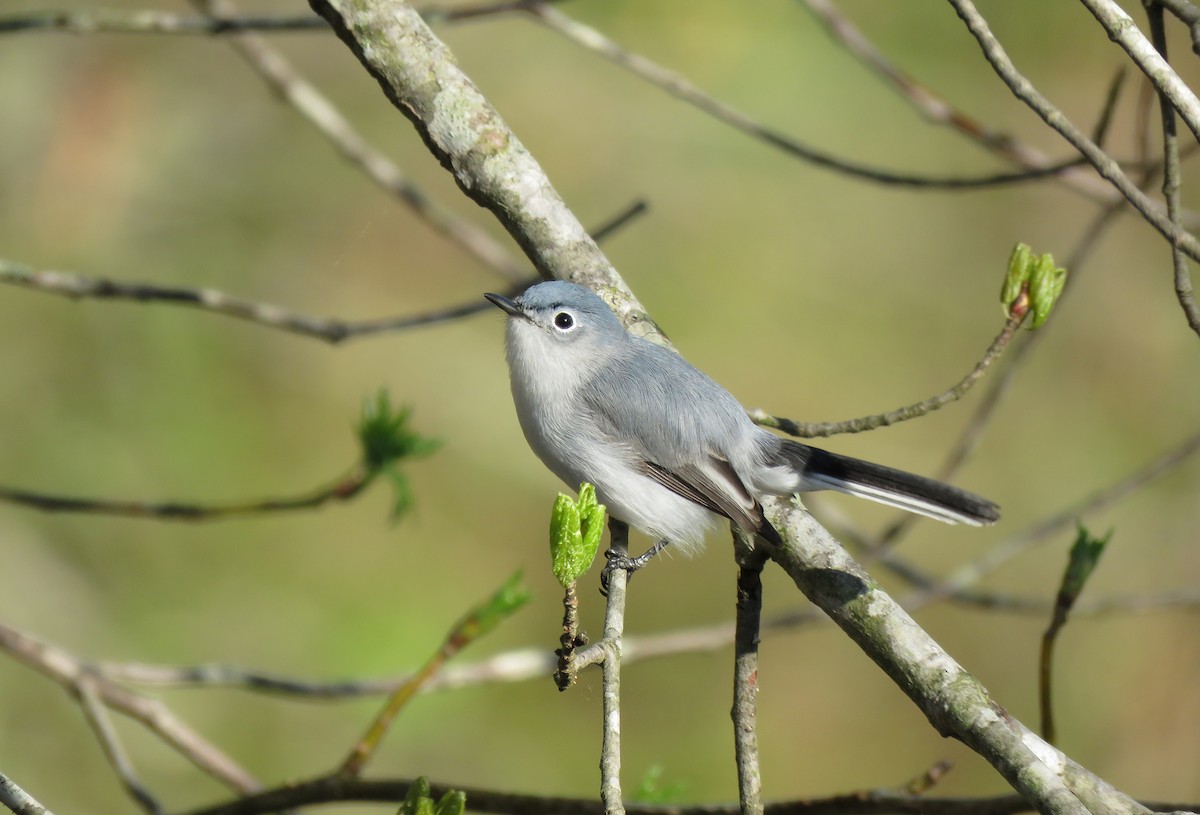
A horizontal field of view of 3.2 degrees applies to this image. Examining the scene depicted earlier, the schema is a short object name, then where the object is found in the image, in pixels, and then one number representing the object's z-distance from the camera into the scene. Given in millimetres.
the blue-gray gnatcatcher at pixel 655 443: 3989
